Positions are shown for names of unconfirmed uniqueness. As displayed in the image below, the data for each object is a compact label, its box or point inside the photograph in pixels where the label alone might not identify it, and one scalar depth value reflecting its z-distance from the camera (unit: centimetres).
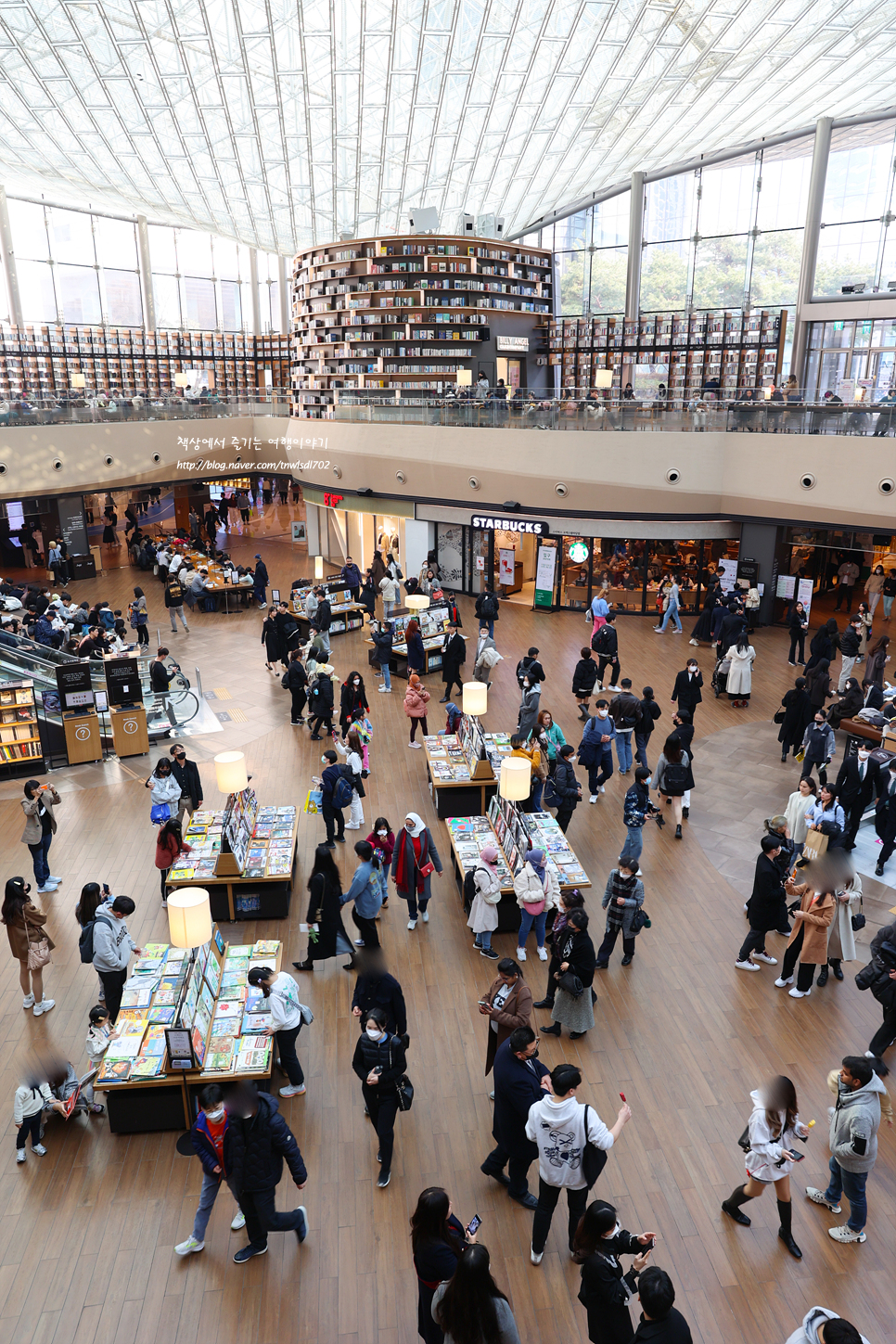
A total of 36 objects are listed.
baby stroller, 1368
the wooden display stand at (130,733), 1241
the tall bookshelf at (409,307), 2377
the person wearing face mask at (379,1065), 493
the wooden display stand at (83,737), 1226
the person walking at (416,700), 1148
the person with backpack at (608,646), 1388
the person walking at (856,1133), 464
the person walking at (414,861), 752
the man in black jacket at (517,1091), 474
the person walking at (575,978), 602
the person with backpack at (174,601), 1909
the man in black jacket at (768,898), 690
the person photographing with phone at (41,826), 845
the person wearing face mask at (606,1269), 366
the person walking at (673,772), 925
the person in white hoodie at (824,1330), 297
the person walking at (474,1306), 329
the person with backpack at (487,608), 1577
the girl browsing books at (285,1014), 559
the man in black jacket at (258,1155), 444
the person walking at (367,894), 703
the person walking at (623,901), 682
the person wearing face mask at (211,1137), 461
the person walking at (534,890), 707
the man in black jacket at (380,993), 524
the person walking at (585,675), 1224
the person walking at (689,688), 1102
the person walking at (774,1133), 464
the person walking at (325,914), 691
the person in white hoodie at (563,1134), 432
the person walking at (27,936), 667
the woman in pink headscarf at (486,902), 712
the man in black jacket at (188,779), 911
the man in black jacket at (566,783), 896
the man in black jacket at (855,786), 869
